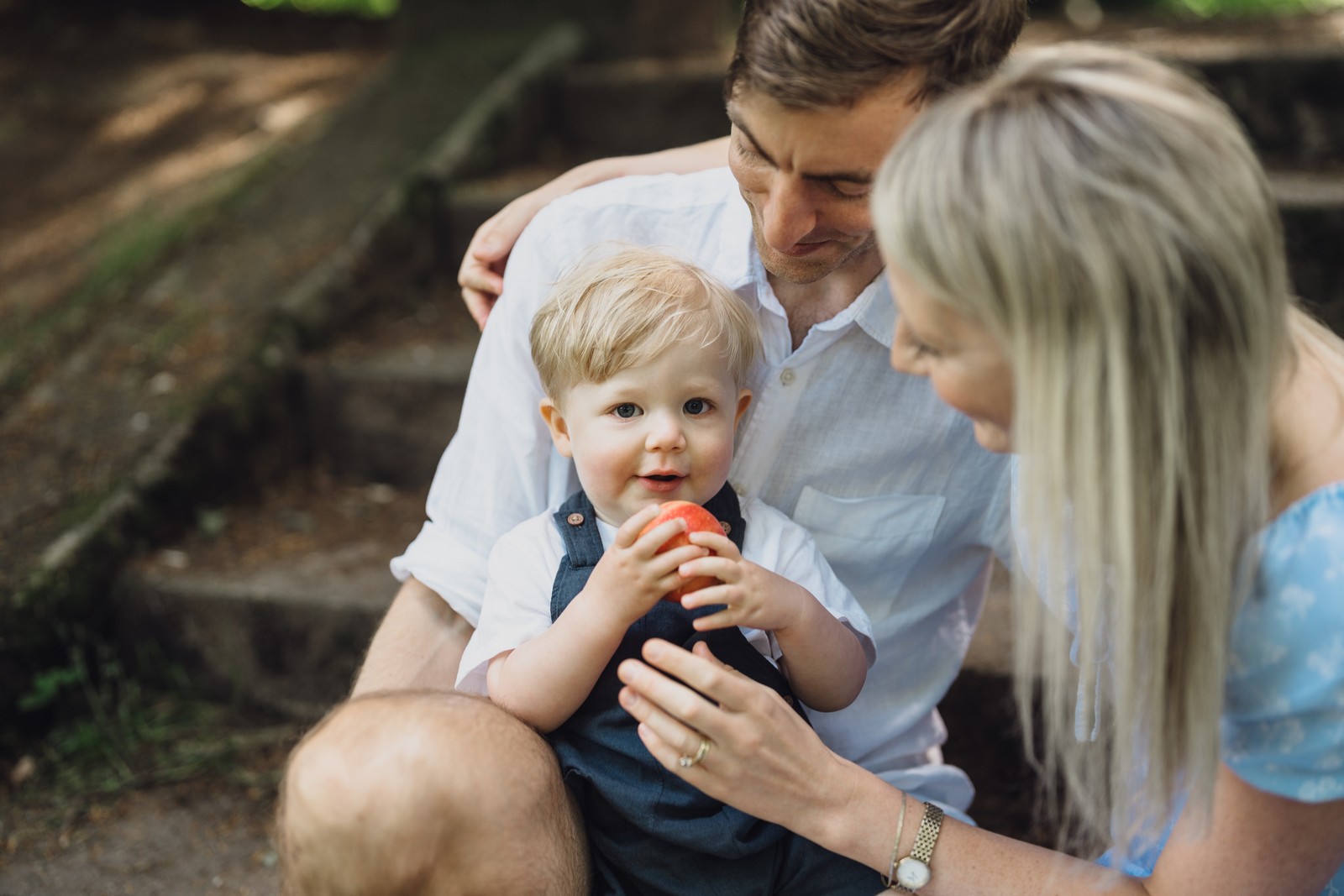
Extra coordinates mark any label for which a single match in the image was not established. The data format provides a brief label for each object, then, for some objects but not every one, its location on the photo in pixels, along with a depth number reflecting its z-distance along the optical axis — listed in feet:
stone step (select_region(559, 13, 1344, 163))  10.48
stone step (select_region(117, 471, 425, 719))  8.46
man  4.95
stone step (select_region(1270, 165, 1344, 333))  8.77
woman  3.58
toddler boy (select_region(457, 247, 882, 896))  5.06
